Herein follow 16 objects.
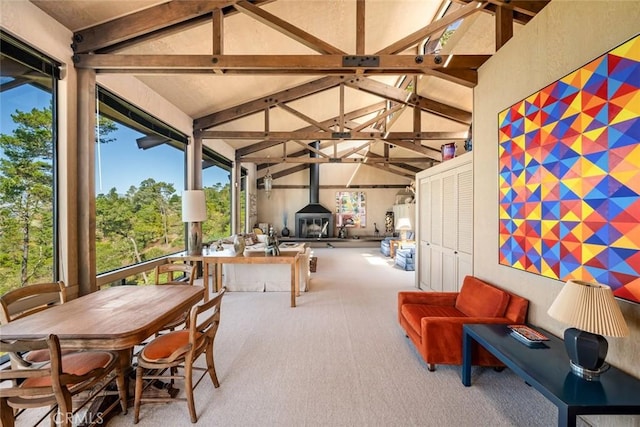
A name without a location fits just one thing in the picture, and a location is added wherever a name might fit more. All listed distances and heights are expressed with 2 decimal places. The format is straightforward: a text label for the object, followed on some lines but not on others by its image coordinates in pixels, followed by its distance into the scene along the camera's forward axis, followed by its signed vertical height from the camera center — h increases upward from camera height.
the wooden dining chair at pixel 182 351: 1.70 -0.96
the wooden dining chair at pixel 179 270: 2.62 -0.59
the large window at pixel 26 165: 2.15 +0.42
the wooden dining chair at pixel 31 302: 1.71 -0.77
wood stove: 10.61 -0.30
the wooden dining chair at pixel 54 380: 1.25 -0.95
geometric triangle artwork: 1.48 +0.23
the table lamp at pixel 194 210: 4.22 +0.02
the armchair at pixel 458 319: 2.22 -1.02
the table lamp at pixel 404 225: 7.32 -0.42
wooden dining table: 1.51 -0.70
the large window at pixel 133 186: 3.24 +0.38
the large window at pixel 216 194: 6.17 +0.46
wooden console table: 3.93 -0.74
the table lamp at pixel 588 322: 1.35 -0.59
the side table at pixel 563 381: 1.27 -0.94
